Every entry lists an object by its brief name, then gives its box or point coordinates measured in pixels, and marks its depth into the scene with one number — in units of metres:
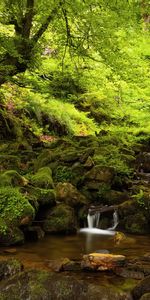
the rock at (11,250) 7.79
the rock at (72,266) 6.79
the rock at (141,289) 5.65
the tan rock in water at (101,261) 6.81
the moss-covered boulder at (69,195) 10.99
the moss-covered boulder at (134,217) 10.48
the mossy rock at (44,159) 13.57
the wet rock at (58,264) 6.78
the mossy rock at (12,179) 10.15
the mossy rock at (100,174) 12.39
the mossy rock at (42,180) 11.13
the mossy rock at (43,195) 10.30
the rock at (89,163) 13.07
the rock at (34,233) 9.22
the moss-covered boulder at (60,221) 9.88
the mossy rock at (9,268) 6.42
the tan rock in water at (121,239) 9.17
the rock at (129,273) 6.48
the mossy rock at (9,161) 12.93
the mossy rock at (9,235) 8.35
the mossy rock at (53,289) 5.75
